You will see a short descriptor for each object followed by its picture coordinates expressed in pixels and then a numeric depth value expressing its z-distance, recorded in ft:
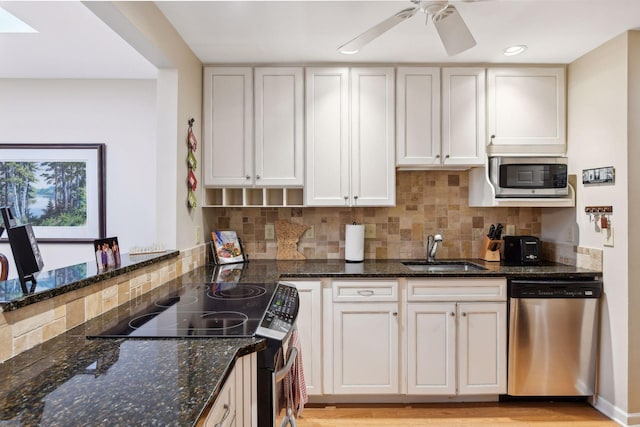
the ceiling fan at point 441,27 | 5.20
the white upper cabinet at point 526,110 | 8.61
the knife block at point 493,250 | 9.04
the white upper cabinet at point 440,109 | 8.60
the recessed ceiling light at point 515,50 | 7.75
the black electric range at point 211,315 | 4.01
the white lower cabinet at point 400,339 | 7.73
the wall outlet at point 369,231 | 9.69
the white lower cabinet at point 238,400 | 3.01
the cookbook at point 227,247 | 8.79
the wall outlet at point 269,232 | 9.70
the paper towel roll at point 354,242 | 9.05
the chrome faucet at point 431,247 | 9.21
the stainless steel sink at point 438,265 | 9.19
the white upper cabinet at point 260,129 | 8.60
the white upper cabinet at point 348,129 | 8.59
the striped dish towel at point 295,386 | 5.32
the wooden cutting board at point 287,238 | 9.64
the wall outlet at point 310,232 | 9.71
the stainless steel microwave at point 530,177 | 8.34
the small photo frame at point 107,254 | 5.22
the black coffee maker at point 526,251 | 8.64
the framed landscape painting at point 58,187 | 9.89
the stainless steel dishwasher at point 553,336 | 7.53
